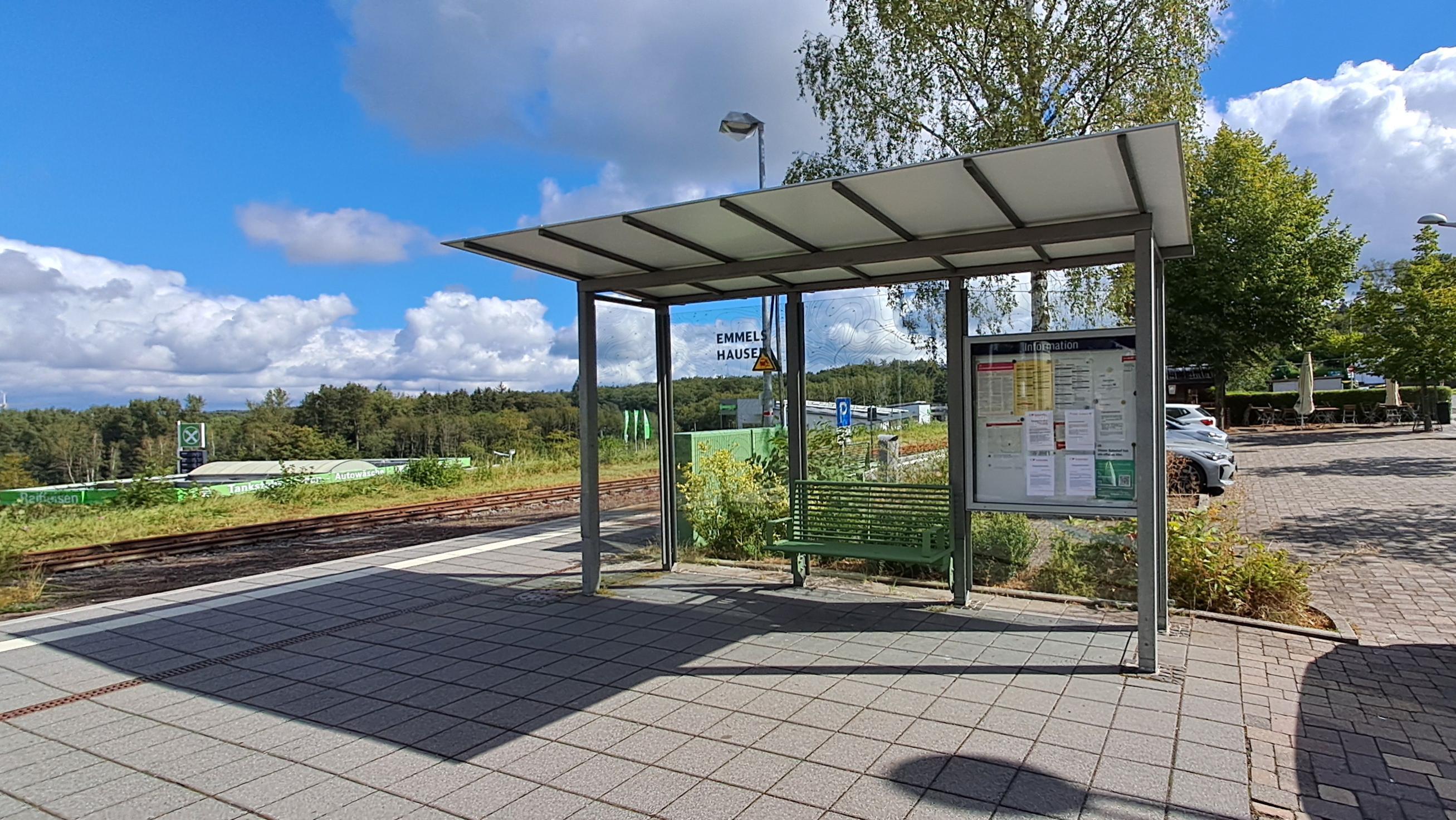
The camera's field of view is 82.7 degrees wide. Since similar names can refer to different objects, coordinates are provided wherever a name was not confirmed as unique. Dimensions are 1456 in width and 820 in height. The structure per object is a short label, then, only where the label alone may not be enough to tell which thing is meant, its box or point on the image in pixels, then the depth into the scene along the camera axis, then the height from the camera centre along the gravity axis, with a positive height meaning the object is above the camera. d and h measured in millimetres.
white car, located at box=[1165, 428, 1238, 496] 13430 -1043
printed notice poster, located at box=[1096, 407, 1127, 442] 5488 -124
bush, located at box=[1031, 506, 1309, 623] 5945 -1275
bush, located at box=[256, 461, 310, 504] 15695 -1278
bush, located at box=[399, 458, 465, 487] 18578 -1268
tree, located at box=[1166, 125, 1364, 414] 29406 +4963
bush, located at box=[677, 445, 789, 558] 8648 -953
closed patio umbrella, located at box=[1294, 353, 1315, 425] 31828 +519
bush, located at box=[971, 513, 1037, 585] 7102 -1212
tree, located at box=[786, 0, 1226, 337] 11141 +4777
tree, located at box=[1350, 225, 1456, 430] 26672 +2638
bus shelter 4371 +1165
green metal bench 6266 -918
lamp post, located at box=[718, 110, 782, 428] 11320 +3977
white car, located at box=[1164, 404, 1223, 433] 17578 -257
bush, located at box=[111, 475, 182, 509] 14594 -1266
